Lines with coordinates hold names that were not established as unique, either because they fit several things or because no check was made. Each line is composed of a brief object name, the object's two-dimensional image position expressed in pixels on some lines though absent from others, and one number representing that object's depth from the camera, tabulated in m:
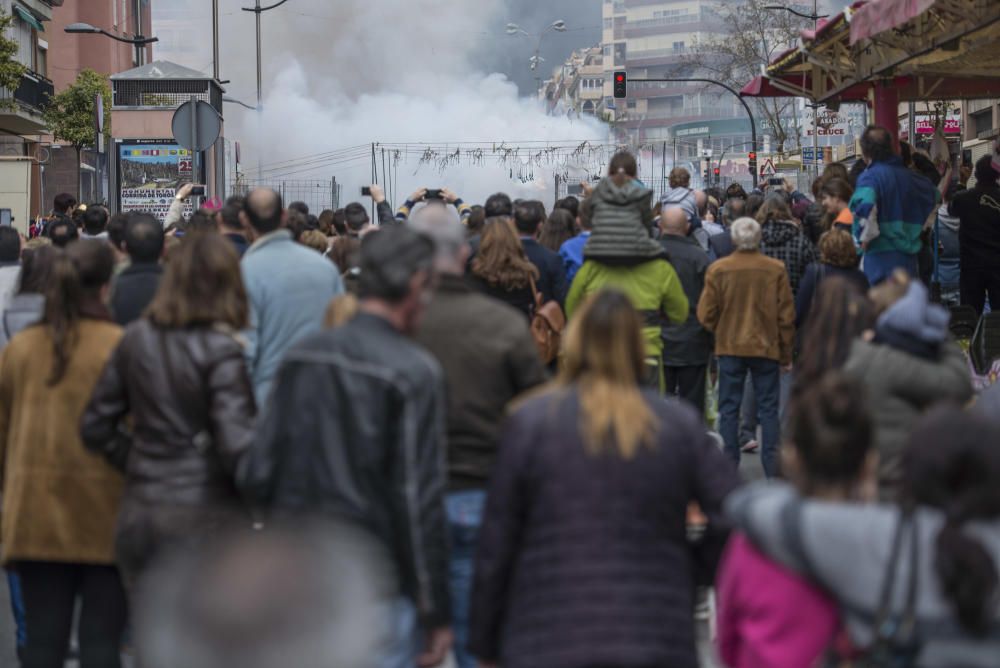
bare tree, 60.75
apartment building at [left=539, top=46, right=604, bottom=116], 169.00
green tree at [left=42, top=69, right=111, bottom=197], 52.47
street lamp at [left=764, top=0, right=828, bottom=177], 37.49
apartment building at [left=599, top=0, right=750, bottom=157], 164.12
